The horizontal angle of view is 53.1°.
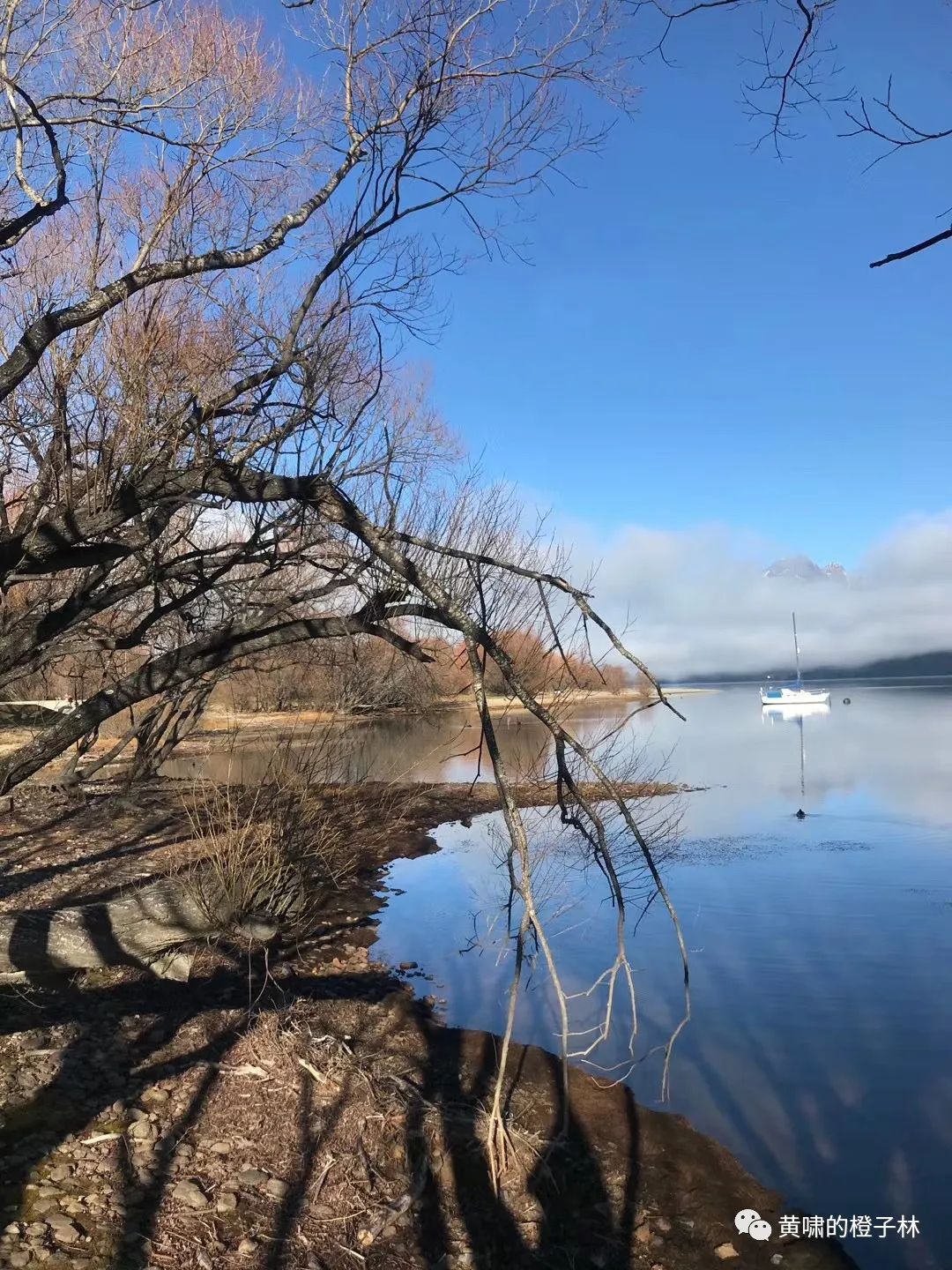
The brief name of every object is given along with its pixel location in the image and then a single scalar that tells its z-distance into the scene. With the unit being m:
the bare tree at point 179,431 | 5.26
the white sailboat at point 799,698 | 71.00
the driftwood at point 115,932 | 4.97
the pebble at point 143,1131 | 4.34
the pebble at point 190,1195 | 3.93
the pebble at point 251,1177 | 4.16
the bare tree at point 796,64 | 2.57
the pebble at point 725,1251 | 4.47
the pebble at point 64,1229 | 3.50
